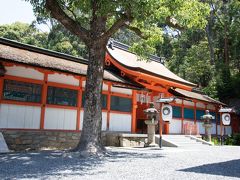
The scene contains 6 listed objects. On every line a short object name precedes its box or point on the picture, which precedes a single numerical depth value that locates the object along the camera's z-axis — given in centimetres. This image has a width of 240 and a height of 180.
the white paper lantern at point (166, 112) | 1479
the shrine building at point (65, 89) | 1166
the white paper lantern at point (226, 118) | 2069
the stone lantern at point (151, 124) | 1474
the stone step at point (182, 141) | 1617
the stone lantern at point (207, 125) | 1911
